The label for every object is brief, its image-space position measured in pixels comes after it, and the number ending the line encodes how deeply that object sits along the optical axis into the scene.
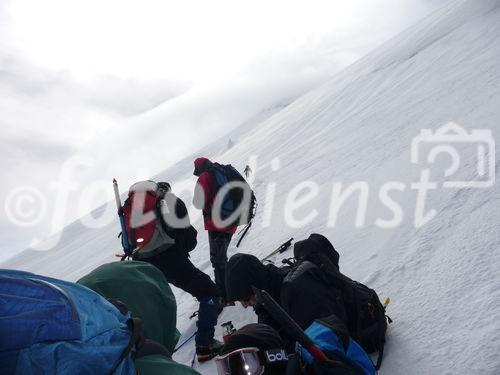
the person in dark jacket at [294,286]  2.92
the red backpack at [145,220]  4.08
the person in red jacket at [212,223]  5.07
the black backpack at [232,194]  5.06
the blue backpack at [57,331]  1.21
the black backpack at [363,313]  3.06
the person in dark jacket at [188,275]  4.23
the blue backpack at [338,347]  2.32
